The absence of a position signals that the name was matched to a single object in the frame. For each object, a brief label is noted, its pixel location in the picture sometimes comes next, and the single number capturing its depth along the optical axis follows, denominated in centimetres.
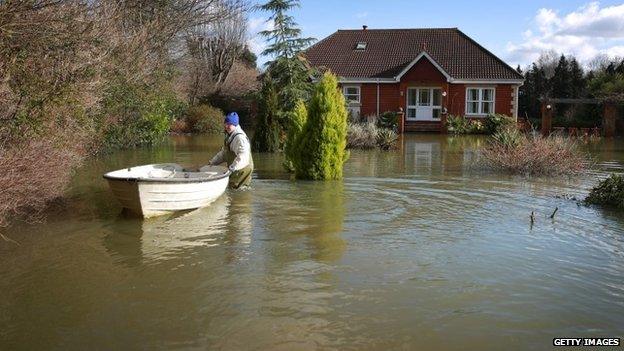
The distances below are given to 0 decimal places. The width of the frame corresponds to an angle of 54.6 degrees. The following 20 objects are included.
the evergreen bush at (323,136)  1461
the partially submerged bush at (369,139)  2347
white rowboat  962
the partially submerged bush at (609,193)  1140
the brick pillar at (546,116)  3062
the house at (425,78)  3462
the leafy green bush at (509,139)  1711
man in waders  1238
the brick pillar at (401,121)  3178
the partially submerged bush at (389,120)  3169
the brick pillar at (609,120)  3097
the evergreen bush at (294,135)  1519
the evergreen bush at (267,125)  2166
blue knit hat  1252
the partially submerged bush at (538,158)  1574
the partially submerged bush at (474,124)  3231
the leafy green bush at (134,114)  1867
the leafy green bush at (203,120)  3512
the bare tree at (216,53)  4303
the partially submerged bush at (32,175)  838
